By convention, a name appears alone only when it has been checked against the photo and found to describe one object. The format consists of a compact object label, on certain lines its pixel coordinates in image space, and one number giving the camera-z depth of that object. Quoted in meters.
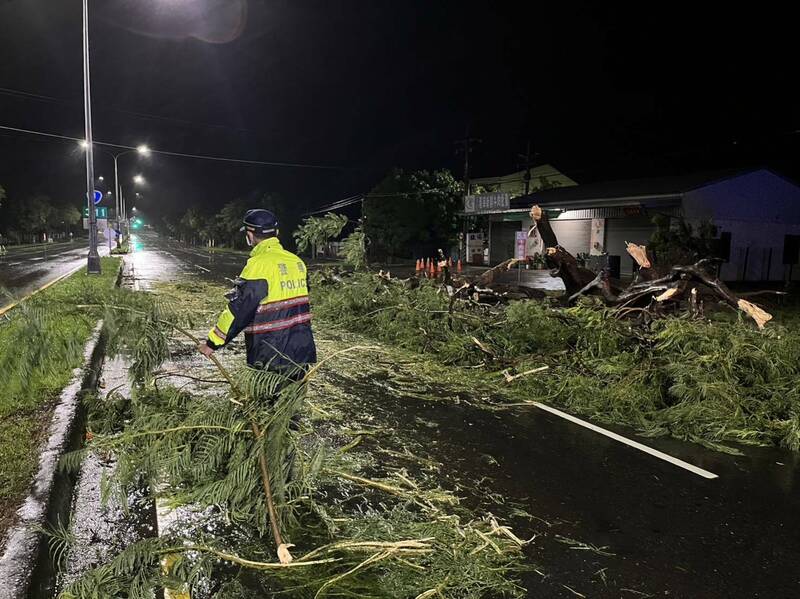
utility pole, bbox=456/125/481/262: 34.47
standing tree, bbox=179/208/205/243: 82.94
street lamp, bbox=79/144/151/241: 34.94
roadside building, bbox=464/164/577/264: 31.53
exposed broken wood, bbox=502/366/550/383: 6.64
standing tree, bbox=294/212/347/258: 11.98
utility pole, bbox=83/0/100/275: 18.62
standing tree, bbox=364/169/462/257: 34.84
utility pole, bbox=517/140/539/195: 36.16
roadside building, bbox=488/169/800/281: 23.28
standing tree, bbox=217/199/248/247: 61.75
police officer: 3.51
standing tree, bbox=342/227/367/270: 12.95
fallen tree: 8.16
